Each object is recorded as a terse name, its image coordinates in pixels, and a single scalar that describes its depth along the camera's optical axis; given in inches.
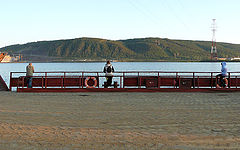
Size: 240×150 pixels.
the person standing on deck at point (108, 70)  790.5
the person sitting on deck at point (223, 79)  803.1
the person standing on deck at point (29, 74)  811.4
